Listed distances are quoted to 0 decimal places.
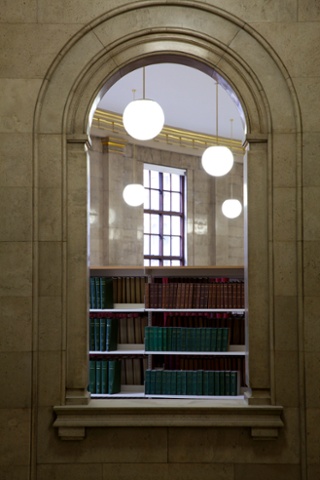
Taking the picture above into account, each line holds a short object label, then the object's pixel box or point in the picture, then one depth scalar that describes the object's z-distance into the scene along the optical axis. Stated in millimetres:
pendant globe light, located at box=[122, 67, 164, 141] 7871
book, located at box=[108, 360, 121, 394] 7258
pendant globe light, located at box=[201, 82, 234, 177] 10562
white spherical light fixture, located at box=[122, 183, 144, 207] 12398
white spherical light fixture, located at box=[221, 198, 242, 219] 14461
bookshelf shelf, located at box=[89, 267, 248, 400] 7297
